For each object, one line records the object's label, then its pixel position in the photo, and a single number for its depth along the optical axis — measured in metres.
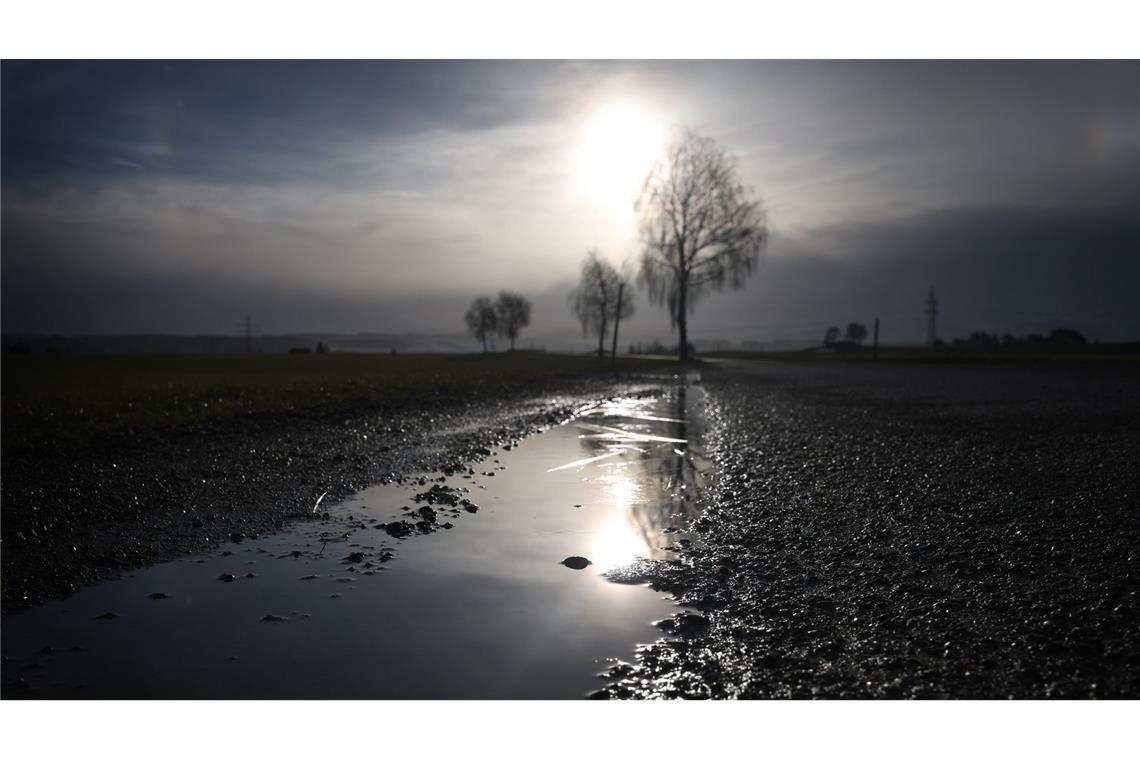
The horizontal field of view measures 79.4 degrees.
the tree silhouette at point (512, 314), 115.38
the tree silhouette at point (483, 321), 116.75
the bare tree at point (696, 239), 47.50
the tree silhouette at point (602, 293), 82.12
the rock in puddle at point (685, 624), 3.71
